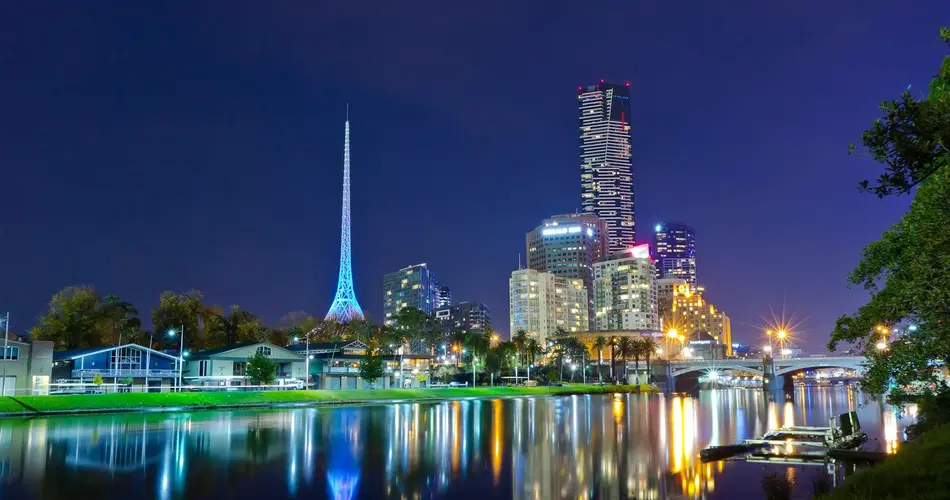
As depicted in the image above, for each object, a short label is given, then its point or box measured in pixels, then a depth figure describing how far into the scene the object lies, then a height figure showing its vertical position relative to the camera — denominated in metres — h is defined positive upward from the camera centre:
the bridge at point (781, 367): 183.75 -0.71
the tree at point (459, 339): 191.31 +5.99
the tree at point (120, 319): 136.75 +7.75
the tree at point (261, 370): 109.31 -1.23
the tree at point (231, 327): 148.38 +6.74
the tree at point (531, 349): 191.25 +3.48
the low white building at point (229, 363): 118.00 -0.26
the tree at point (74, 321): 127.38 +6.73
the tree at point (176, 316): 142.75 +8.50
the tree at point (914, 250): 20.64 +3.61
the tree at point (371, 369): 123.19 -1.13
